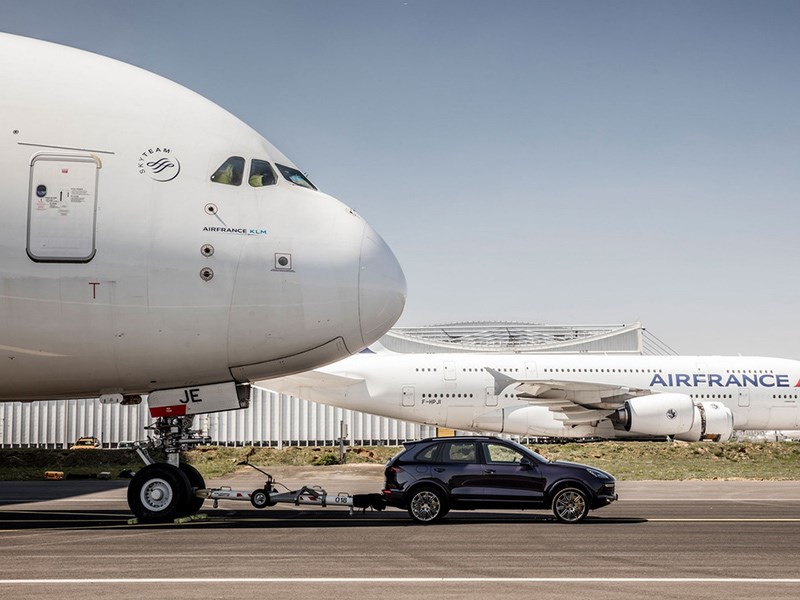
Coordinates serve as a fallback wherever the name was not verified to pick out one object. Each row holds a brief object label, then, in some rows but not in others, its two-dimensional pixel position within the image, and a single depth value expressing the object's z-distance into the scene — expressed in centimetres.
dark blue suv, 1523
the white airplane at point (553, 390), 3925
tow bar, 1480
